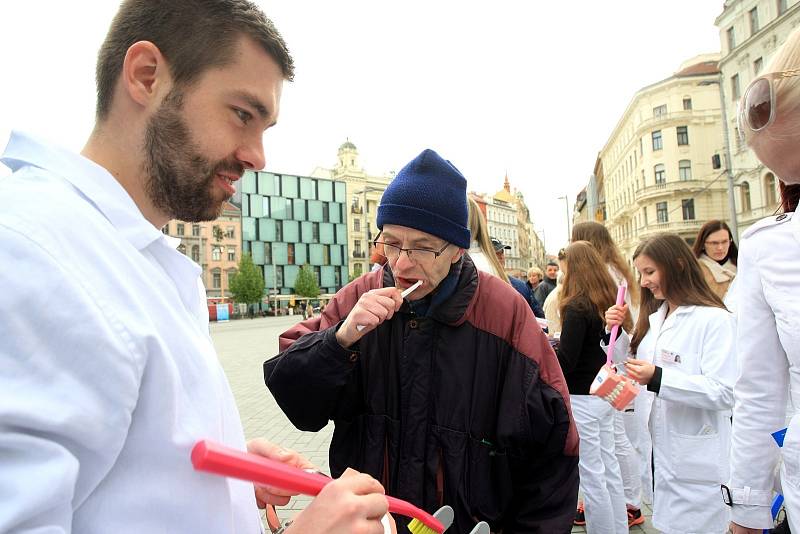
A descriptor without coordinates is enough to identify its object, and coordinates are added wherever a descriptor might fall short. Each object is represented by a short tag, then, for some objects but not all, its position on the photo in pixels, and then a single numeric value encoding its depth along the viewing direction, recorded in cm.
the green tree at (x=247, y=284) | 6141
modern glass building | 7325
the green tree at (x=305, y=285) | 6988
